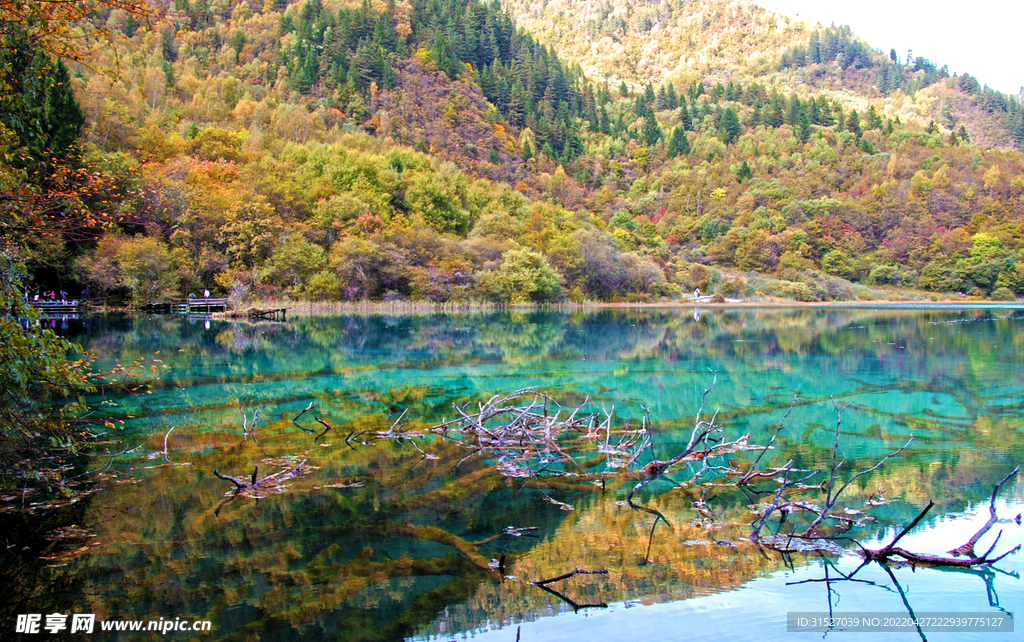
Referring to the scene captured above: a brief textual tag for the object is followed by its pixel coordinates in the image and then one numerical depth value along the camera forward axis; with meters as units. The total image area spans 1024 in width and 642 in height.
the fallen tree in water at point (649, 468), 6.47
